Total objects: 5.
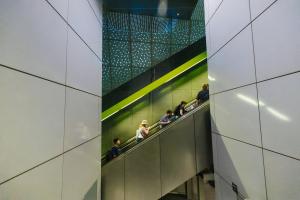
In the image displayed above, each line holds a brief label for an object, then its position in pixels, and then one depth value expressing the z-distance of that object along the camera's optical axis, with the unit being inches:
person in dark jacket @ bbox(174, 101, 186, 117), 364.8
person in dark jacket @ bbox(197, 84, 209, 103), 332.4
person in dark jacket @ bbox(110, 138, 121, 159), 293.2
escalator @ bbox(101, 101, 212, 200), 280.5
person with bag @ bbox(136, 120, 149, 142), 320.2
